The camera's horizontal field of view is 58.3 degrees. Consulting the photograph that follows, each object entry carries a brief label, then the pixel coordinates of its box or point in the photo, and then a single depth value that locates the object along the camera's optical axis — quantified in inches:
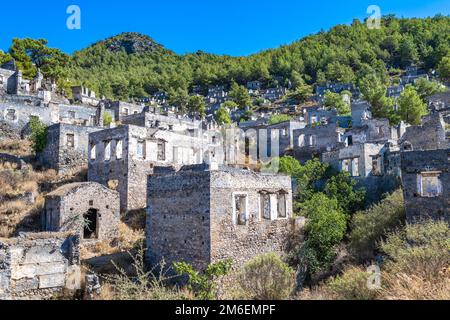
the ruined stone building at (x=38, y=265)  506.6
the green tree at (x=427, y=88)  2161.7
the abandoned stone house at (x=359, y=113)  1479.7
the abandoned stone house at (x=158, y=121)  1445.6
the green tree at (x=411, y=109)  1503.4
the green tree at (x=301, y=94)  3041.3
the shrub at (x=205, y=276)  487.2
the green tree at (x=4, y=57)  1916.8
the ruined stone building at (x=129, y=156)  901.8
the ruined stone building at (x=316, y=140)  1291.8
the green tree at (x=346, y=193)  846.5
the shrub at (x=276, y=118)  1844.2
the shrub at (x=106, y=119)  1460.6
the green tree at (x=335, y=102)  2163.3
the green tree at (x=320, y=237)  683.4
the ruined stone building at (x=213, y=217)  564.4
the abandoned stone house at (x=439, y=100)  1640.0
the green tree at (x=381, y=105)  1640.0
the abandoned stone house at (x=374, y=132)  1244.5
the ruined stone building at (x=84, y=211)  757.3
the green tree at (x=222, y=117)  2195.9
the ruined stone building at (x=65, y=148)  1056.8
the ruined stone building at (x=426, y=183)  615.5
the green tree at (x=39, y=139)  1096.2
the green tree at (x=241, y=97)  3073.3
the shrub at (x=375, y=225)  666.8
